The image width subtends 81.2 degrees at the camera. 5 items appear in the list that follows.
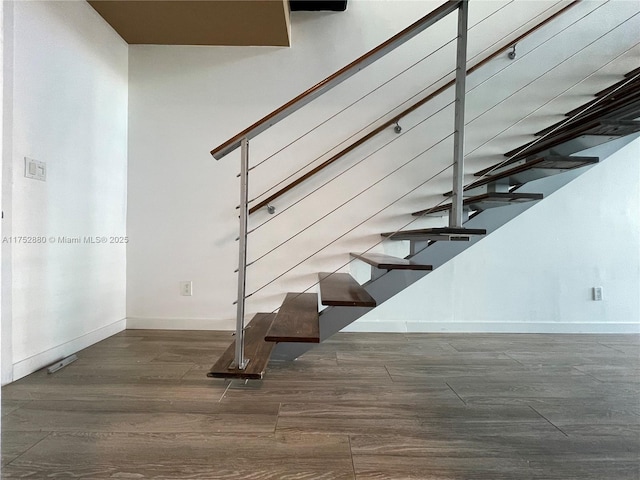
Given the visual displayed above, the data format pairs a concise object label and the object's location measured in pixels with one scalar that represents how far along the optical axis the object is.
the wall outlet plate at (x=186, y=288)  2.61
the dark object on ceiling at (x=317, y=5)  2.49
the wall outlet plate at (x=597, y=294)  2.61
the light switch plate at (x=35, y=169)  1.76
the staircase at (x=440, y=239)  1.49
